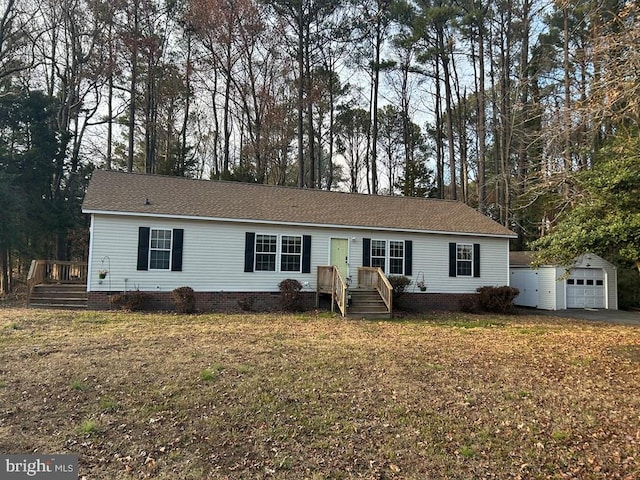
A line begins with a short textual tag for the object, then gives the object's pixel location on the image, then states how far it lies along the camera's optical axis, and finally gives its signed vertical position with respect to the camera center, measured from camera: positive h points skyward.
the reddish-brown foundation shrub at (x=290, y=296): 13.66 -0.75
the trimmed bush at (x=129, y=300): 12.34 -0.89
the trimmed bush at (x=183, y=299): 12.54 -0.84
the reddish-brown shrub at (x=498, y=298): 15.48 -0.79
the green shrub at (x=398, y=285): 14.48 -0.34
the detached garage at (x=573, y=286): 17.06 -0.32
